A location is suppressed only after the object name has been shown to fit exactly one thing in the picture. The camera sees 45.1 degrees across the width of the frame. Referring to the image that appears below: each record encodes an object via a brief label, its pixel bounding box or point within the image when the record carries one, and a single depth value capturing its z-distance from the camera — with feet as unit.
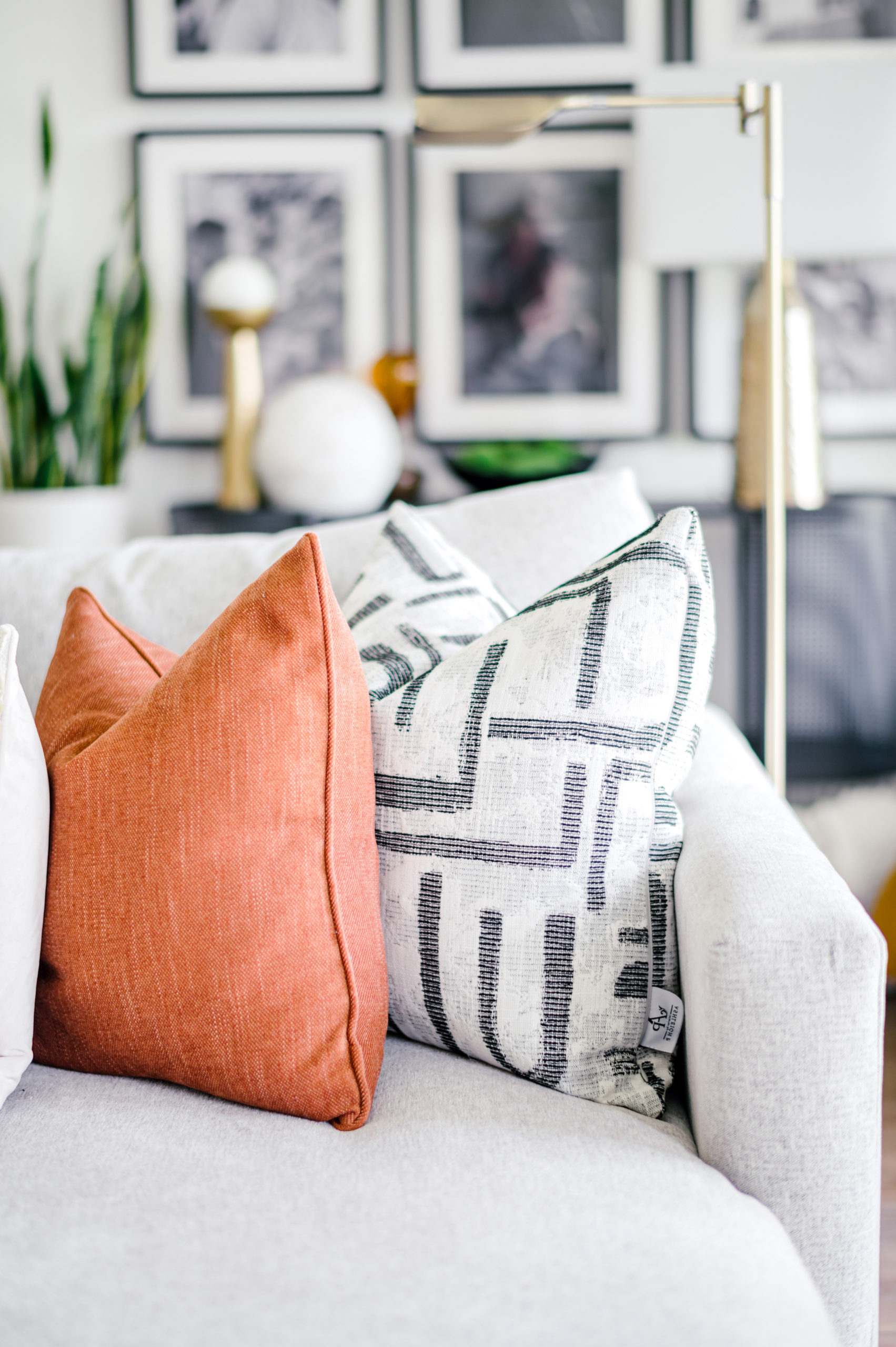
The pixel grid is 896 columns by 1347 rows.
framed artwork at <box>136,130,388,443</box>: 7.70
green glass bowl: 6.94
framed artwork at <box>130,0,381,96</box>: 7.55
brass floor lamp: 4.66
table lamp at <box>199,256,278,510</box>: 7.30
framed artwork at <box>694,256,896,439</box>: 7.61
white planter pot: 7.05
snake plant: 7.19
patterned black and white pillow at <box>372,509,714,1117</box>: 2.63
